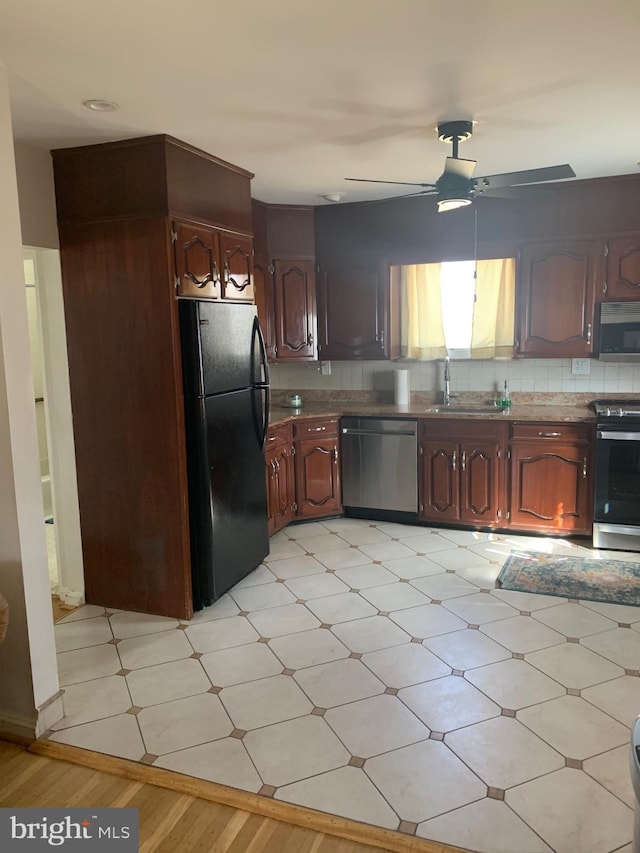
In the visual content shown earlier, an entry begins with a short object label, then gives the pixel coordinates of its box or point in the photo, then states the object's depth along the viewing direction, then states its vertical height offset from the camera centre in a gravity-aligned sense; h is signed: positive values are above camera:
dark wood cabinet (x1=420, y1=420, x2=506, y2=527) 4.52 -1.01
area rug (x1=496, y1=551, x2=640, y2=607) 3.61 -1.48
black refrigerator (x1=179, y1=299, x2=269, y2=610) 3.28 -0.54
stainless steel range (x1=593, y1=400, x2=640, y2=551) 4.10 -0.98
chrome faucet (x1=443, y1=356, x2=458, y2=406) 5.07 -0.39
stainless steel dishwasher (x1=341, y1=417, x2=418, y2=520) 4.74 -0.99
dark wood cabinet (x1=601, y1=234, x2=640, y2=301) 4.29 +0.42
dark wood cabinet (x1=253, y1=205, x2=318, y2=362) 4.84 +0.46
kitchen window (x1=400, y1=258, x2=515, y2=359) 4.85 +0.20
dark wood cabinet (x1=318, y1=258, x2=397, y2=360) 4.95 +0.21
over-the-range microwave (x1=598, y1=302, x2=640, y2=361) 4.27 +0.00
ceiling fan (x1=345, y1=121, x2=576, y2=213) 2.94 +0.73
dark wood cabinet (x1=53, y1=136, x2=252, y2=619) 3.14 +0.04
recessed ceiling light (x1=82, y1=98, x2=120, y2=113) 2.59 +0.98
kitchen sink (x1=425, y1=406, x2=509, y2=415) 4.73 -0.59
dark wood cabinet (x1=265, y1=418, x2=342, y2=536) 4.64 -1.02
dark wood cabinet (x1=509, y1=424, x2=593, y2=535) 4.32 -1.02
